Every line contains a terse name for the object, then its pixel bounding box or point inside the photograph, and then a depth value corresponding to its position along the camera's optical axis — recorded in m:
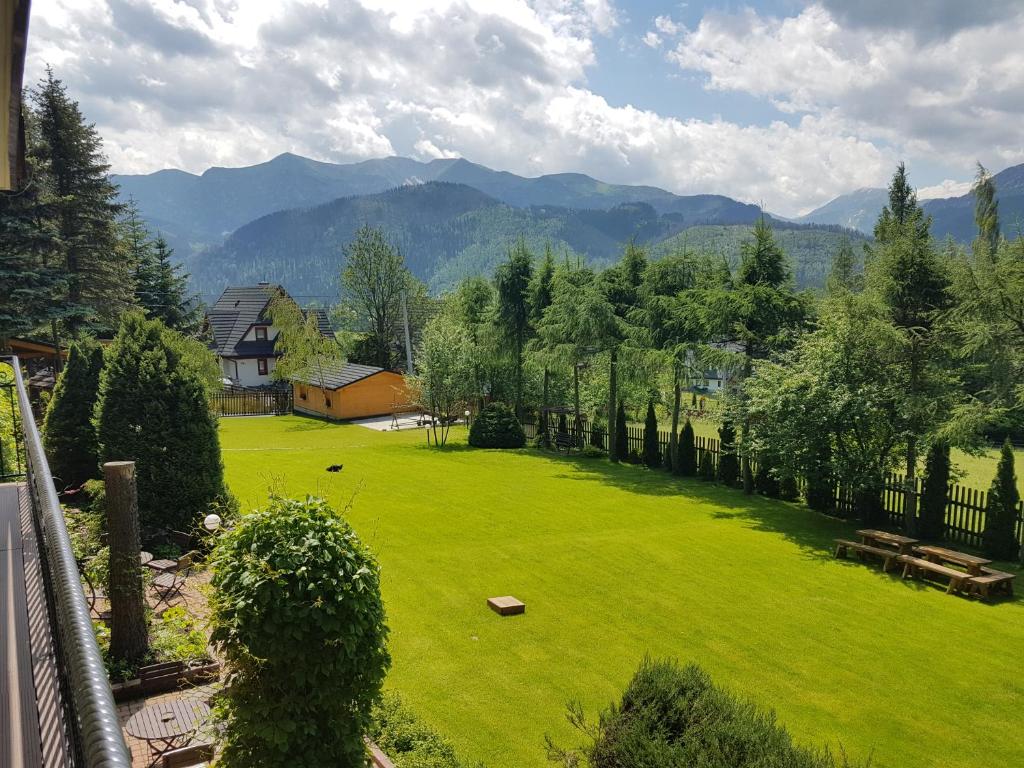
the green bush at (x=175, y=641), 8.70
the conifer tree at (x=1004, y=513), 16.91
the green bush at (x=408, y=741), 7.16
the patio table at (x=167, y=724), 6.79
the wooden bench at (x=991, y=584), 14.27
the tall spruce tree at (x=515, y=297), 34.72
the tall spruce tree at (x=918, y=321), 18.00
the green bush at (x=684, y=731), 5.49
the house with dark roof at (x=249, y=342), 57.19
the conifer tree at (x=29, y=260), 26.45
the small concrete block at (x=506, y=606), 12.23
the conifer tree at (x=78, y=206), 29.06
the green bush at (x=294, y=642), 5.25
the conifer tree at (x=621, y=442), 31.03
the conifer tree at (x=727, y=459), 25.39
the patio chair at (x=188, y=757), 6.90
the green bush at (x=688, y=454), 27.48
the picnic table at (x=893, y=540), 16.31
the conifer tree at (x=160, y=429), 13.02
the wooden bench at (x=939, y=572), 14.59
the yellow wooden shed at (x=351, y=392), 43.38
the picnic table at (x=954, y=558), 14.78
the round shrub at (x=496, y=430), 32.84
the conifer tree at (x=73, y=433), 15.71
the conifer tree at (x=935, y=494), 18.23
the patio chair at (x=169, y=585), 10.69
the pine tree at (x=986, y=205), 49.88
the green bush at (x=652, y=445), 29.41
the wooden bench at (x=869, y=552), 16.06
